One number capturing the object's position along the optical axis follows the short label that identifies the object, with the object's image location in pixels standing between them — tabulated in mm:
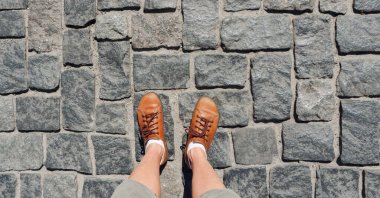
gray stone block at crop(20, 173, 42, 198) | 2555
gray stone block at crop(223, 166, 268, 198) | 2436
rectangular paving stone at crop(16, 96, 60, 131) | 2518
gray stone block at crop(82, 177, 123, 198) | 2500
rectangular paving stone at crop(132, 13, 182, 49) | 2420
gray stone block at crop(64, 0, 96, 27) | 2451
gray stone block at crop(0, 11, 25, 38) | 2514
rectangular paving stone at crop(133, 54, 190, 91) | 2430
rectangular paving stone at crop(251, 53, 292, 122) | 2377
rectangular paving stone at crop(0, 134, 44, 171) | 2549
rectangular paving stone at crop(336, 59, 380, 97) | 2332
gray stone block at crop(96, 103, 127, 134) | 2475
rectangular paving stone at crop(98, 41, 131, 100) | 2447
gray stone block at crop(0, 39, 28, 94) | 2521
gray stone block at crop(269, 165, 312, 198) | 2410
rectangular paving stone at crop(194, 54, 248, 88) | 2398
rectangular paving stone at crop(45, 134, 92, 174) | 2508
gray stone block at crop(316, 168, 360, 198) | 2387
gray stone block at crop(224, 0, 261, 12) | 2377
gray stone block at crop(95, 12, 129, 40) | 2438
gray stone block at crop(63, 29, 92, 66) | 2463
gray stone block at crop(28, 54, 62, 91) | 2502
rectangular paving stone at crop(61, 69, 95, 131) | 2479
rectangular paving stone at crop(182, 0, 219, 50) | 2389
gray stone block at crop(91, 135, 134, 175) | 2488
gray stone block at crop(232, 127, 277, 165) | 2418
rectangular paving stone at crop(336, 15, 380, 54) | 2316
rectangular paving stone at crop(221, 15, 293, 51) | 2361
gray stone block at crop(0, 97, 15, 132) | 2559
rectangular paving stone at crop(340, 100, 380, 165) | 2346
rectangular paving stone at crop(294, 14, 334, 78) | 2340
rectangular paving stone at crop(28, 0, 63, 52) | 2488
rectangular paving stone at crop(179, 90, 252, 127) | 2414
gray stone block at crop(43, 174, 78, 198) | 2529
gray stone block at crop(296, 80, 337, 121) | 2359
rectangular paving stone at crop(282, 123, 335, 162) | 2385
